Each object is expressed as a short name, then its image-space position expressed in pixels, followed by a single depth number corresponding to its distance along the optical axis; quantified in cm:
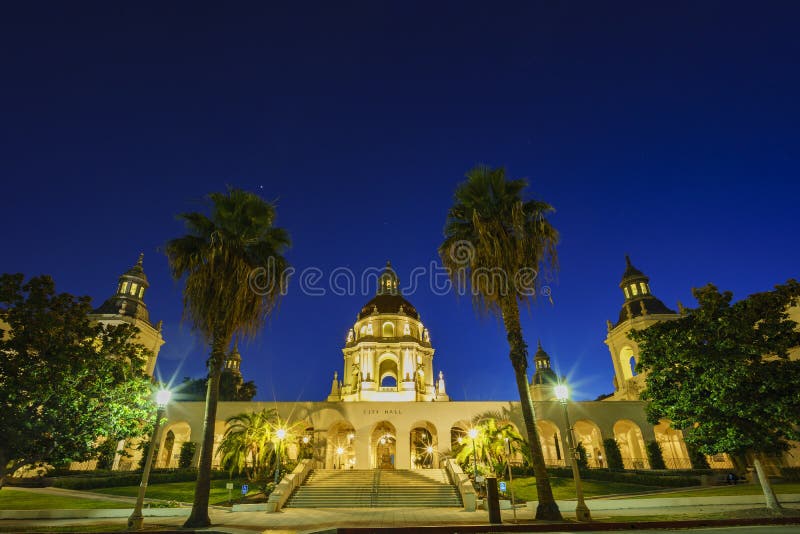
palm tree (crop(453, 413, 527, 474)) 3036
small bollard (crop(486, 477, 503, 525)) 1429
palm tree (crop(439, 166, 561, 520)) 1733
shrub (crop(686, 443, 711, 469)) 3391
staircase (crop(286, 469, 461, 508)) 2497
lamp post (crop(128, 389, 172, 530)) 1399
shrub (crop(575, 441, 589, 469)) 3756
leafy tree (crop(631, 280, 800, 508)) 1656
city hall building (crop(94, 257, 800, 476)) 4081
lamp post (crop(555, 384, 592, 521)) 1477
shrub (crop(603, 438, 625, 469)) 3669
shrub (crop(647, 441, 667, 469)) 3685
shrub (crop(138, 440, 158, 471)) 3573
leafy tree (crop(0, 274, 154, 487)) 1405
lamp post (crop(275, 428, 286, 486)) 2748
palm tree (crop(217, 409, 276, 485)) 2958
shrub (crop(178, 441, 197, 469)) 3675
